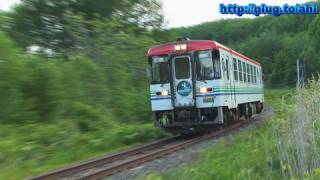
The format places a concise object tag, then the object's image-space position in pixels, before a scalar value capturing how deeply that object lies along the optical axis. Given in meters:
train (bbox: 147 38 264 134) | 16.67
